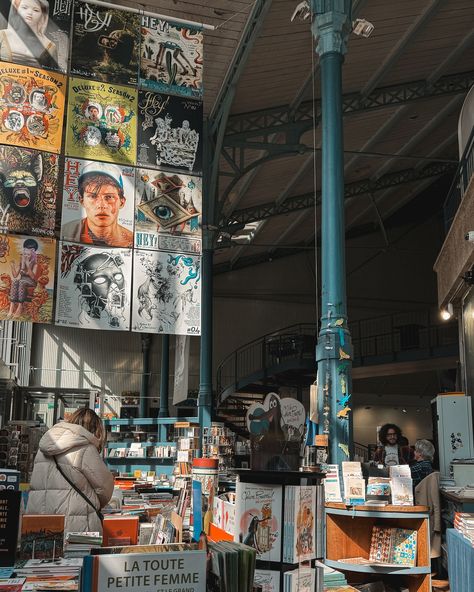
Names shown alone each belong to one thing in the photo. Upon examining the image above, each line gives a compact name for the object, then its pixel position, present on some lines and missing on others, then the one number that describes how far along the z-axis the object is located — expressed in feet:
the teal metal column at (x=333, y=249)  26.56
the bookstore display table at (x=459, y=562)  15.52
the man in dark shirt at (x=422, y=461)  24.64
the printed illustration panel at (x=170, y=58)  16.43
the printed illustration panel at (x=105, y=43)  15.88
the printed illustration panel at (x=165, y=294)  14.85
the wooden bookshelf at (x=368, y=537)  18.44
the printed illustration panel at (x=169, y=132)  15.93
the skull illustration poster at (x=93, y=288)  14.32
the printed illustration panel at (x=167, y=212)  15.39
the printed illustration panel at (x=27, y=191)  14.30
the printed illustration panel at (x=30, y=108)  14.76
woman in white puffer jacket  12.92
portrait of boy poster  14.79
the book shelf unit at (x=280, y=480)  8.96
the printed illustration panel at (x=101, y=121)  15.33
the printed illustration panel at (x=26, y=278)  13.92
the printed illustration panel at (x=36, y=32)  15.17
